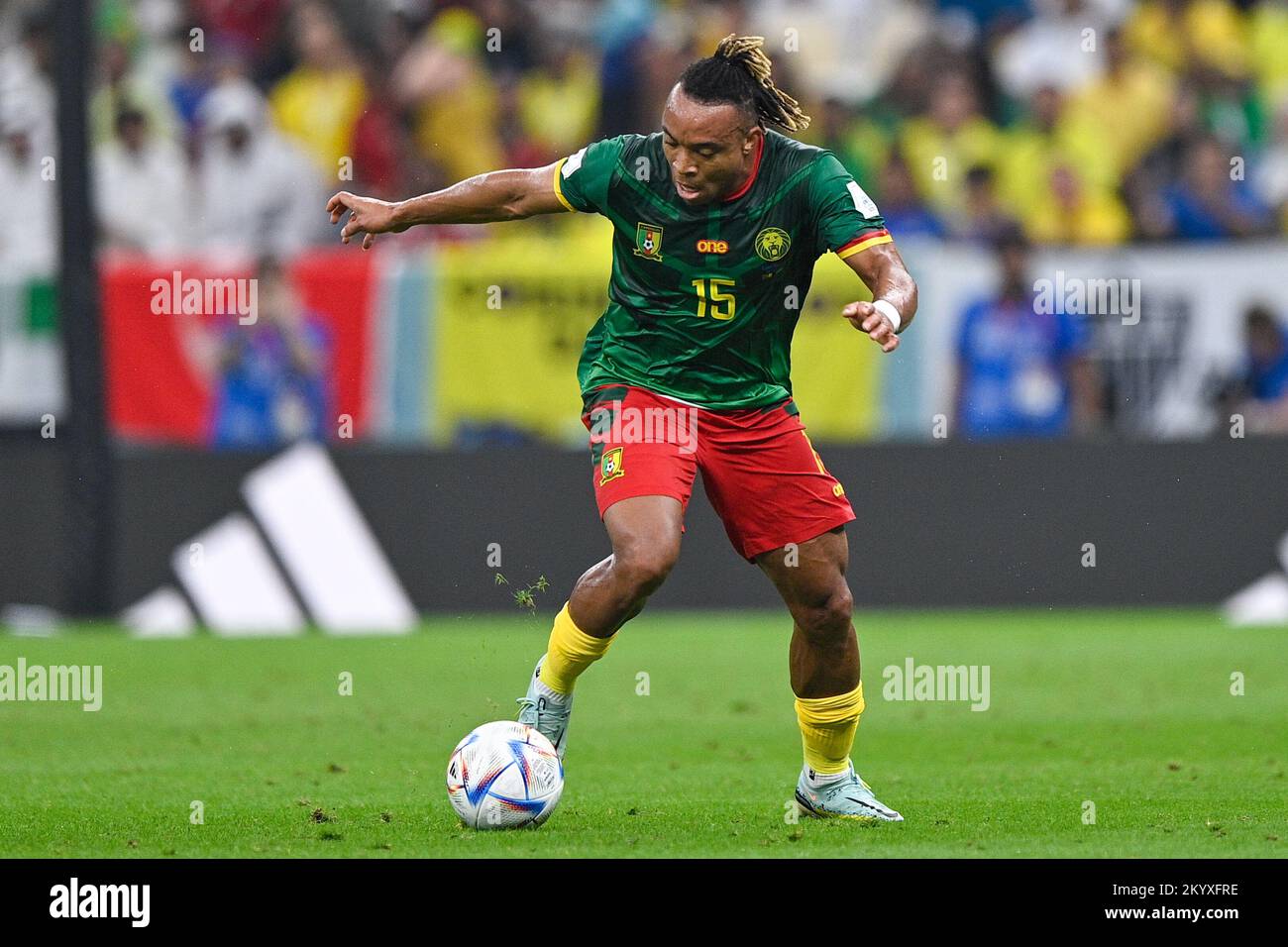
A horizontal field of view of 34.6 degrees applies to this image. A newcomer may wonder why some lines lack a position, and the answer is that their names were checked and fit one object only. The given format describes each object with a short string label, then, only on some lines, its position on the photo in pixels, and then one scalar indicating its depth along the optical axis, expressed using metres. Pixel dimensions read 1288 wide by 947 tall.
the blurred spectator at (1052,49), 17.36
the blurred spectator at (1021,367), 14.39
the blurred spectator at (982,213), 15.91
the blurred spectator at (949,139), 16.66
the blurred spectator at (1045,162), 16.58
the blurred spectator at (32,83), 15.72
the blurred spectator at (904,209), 16.02
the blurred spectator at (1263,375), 14.64
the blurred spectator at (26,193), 15.52
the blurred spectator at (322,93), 16.70
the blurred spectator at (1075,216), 16.38
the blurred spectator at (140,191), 16.19
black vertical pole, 13.94
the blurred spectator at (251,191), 16.06
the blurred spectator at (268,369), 14.42
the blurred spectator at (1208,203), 16.30
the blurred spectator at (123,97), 16.70
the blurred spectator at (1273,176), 16.84
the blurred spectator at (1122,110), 16.92
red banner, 14.48
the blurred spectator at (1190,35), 17.48
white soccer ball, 6.65
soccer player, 6.82
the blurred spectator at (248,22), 17.64
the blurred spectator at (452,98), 16.64
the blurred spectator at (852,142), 16.53
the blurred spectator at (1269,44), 17.53
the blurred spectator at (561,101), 17.02
